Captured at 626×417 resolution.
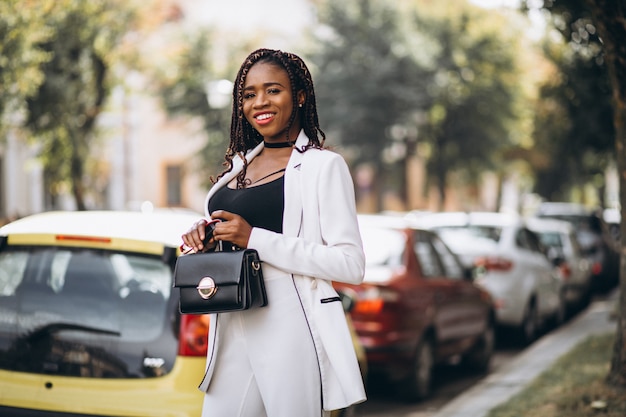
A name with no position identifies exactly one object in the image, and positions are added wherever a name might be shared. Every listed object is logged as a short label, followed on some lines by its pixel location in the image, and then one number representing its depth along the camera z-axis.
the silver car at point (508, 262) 12.76
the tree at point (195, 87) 30.23
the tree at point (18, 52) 13.99
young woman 3.31
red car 8.52
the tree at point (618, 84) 7.15
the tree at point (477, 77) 30.25
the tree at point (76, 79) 19.33
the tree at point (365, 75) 28.41
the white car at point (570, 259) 16.72
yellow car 4.66
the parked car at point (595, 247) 21.06
